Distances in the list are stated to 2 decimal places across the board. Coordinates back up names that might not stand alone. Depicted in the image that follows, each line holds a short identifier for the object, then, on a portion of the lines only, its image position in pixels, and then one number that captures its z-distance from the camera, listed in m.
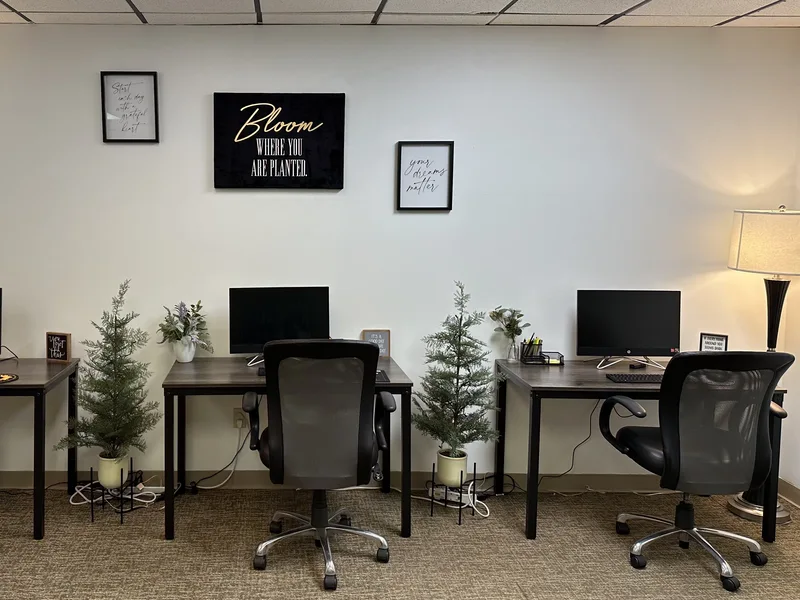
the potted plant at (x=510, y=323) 3.89
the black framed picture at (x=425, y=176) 3.85
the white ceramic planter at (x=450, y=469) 3.70
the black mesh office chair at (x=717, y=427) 2.90
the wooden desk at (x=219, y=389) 3.21
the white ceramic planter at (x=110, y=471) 3.58
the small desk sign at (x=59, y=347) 3.74
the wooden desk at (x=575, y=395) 3.30
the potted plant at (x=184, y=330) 3.68
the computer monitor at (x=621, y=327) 3.82
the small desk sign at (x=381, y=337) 3.93
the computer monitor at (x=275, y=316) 3.68
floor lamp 3.59
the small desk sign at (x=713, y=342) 3.79
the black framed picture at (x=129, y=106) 3.72
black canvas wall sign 3.78
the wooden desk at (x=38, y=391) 3.19
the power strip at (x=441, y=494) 3.78
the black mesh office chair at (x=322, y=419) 2.86
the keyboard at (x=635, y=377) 3.45
